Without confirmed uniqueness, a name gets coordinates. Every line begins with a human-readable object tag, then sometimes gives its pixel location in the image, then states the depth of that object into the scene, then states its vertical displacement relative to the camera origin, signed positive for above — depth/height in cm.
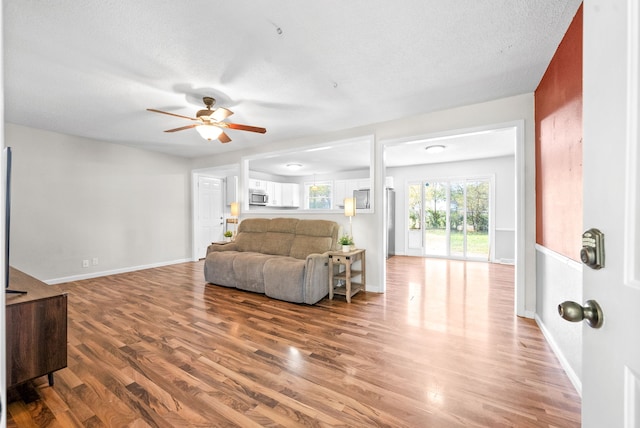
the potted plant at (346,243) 376 -40
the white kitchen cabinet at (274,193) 802 +62
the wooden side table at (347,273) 357 -82
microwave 716 +45
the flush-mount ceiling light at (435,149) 518 +124
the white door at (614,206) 55 +2
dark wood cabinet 163 -74
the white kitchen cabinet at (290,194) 866 +61
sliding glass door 648 -9
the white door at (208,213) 650 +1
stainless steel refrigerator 694 -21
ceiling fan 290 +101
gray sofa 344 -63
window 840 +61
